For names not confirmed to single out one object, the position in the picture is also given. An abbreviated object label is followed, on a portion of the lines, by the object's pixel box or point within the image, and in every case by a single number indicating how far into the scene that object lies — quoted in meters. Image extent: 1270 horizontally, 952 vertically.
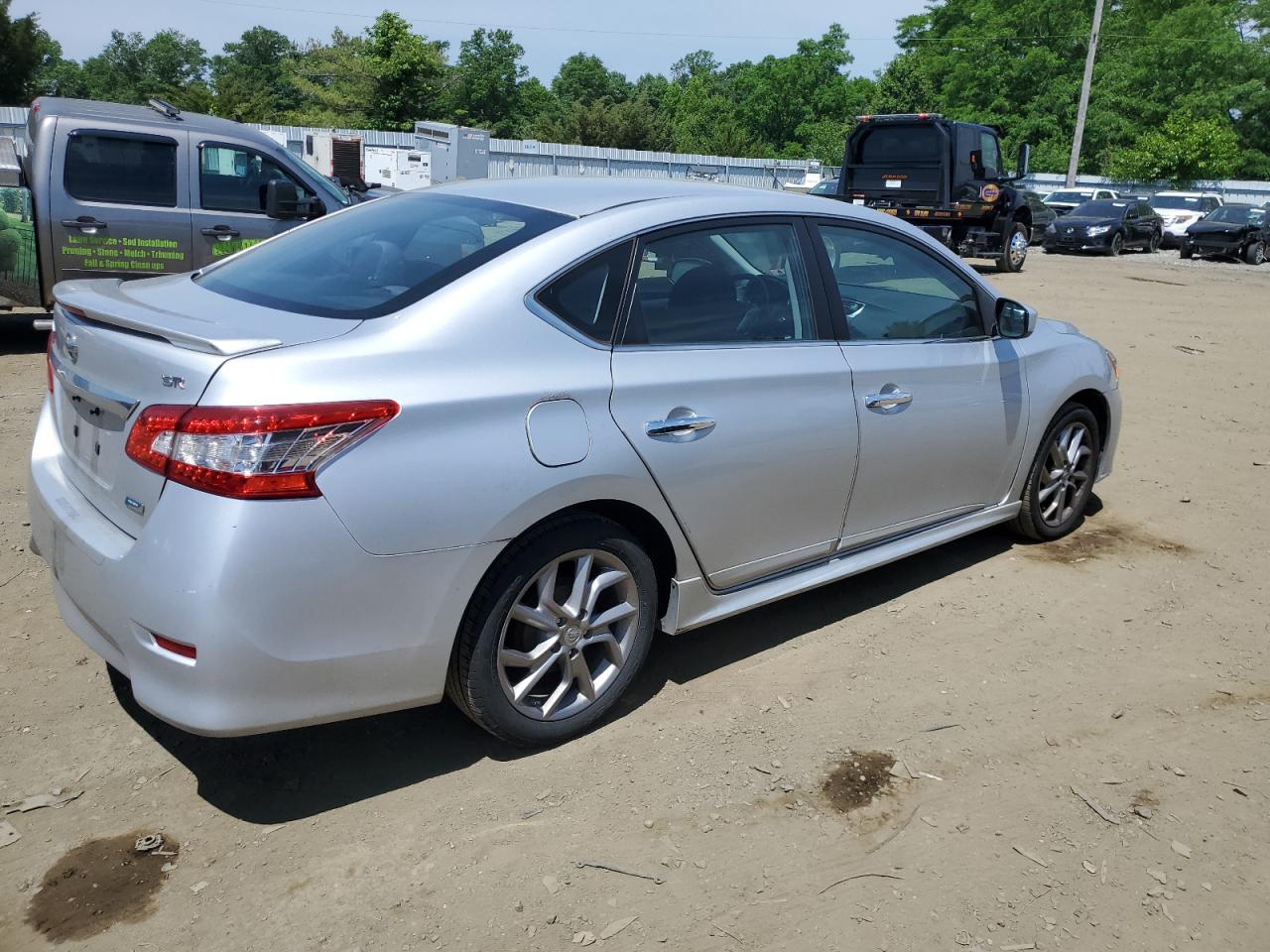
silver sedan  2.56
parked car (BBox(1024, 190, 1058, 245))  27.78
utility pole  36.38
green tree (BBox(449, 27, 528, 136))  71.25
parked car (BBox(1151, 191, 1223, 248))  31.66
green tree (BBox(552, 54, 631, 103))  104.62
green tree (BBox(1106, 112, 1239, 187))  46.72
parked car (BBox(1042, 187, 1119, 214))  33.66
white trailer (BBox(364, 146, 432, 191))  27.27
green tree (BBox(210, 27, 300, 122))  66.12
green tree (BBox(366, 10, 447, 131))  49.59
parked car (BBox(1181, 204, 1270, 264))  26.95
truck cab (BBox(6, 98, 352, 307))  8.09
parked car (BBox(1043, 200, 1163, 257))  27.02
